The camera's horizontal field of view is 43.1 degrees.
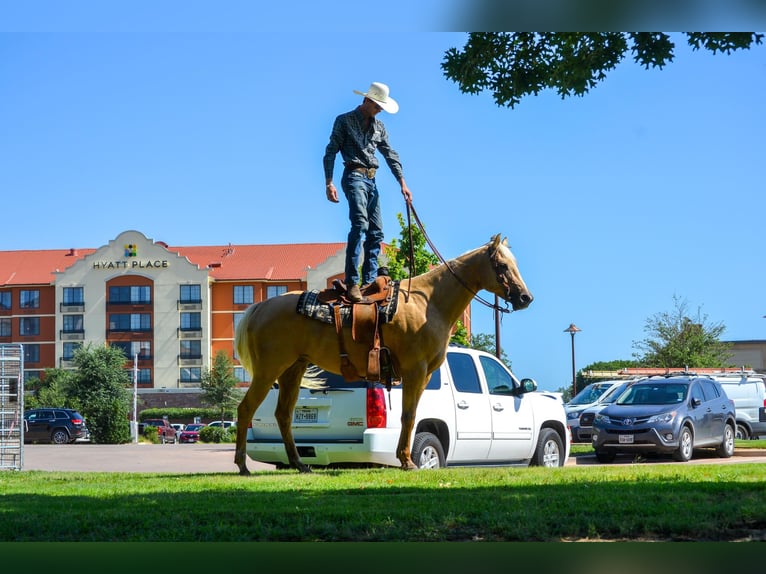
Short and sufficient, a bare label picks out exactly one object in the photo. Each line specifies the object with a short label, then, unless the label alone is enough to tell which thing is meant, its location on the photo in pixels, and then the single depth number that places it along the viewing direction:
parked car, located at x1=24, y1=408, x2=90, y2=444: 44.62
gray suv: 19.70
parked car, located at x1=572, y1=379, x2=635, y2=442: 27.23
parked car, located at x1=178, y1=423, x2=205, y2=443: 59.99
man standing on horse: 10.76
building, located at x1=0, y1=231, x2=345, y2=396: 87.62
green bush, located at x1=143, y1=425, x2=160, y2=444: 54.00
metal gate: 17.20
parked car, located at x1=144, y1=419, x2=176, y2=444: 57.11
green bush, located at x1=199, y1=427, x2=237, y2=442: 45.03
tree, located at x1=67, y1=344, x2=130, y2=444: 65.94
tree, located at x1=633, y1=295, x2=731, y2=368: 49.09
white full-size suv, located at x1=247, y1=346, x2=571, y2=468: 11.74
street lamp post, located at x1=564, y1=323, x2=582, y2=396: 40.52
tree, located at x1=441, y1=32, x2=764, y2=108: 10.23
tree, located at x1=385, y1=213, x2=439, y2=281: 27.75
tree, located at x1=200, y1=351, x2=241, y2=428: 78.38
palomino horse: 10.75
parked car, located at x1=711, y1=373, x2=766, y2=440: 30.20
